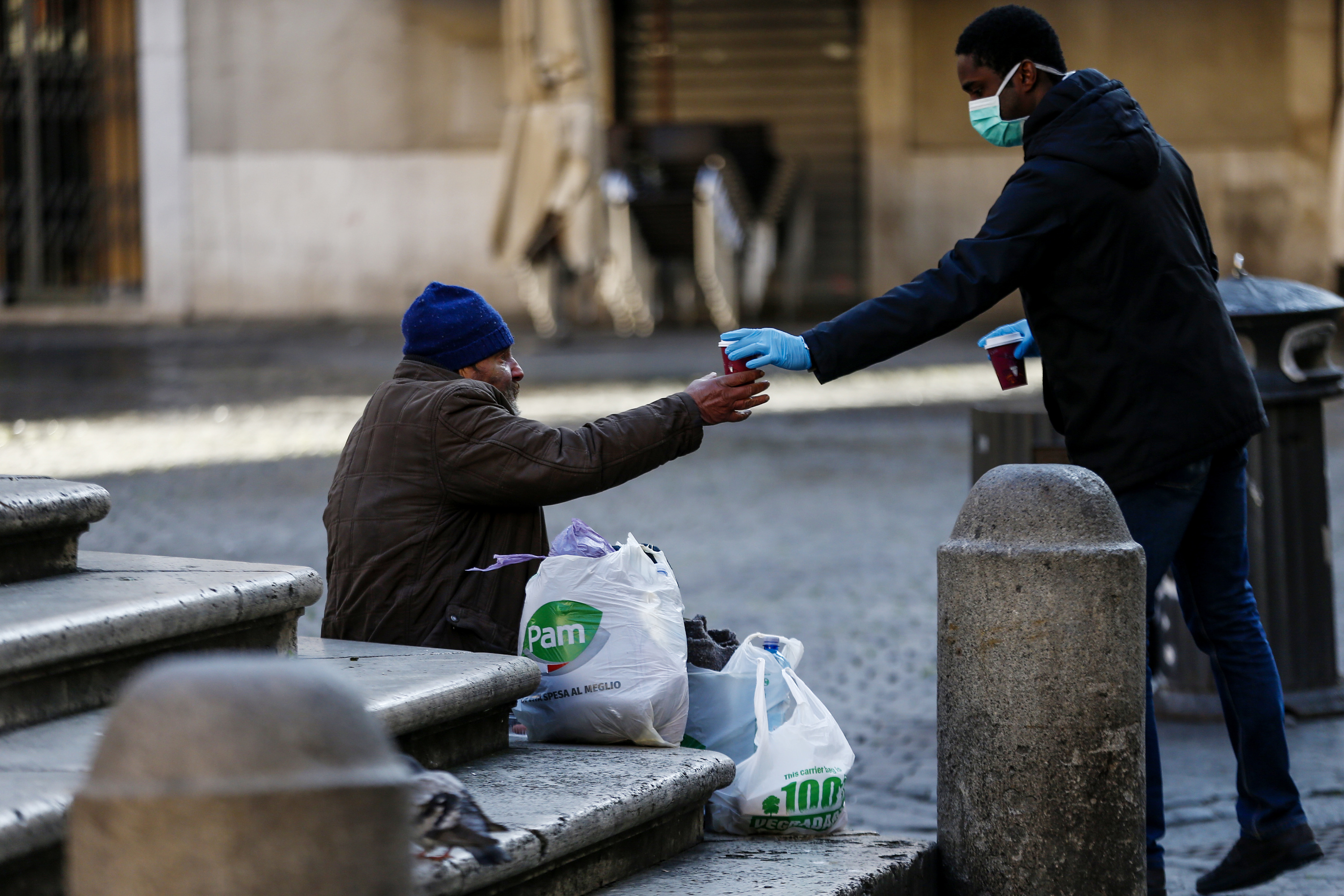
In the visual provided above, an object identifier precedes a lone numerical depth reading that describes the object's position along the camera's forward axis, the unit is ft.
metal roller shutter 126.62
